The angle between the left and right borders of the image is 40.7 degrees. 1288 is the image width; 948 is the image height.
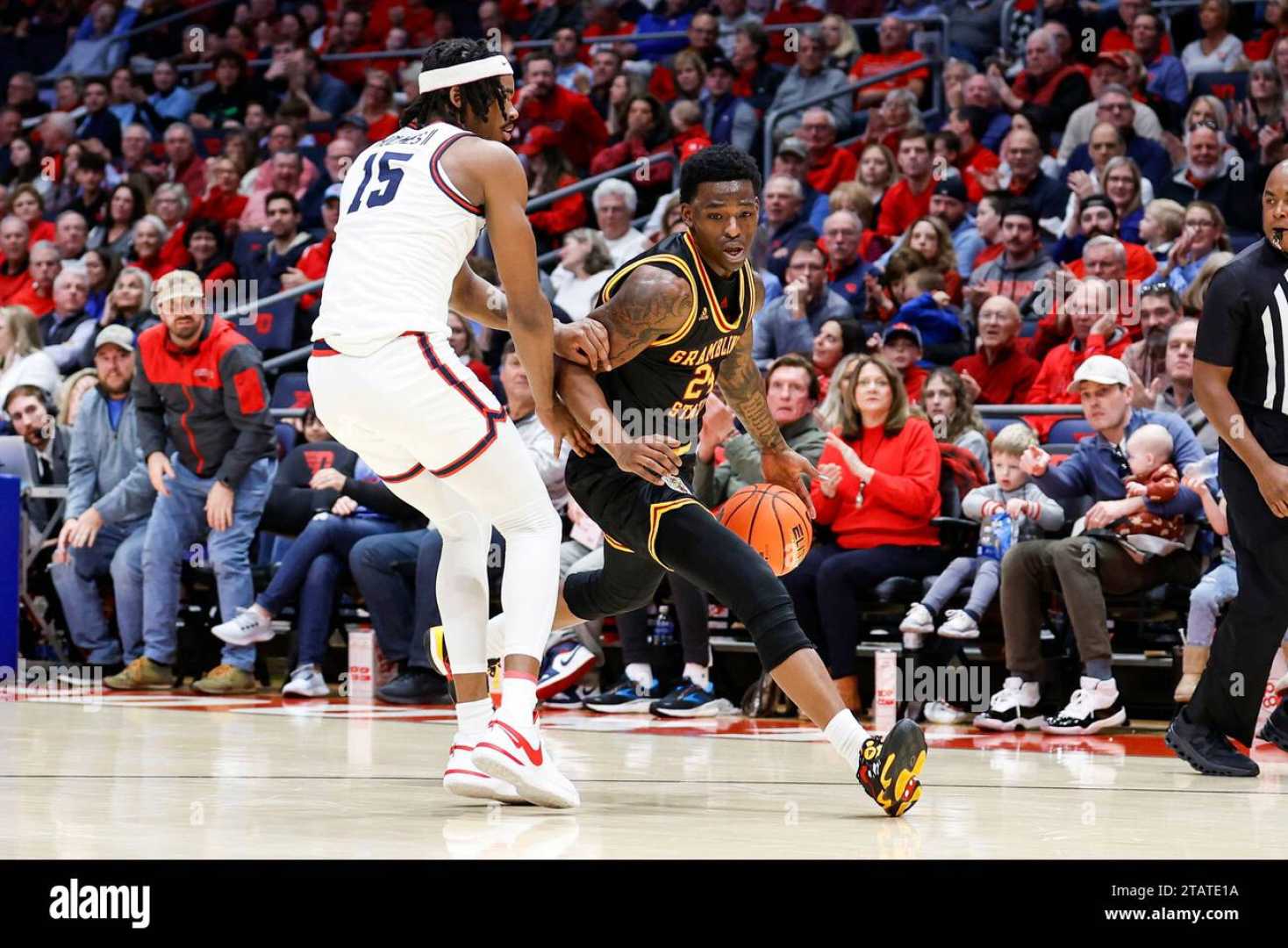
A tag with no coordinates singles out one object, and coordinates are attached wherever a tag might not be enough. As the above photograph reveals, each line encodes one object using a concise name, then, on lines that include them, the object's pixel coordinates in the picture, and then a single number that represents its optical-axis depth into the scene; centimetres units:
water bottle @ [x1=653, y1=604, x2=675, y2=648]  818
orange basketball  500
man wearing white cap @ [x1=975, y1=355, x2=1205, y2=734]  697
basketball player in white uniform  438
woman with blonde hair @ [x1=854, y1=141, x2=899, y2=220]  1087
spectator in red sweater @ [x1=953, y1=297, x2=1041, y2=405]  855
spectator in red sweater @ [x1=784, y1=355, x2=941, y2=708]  747
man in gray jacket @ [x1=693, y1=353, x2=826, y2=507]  781
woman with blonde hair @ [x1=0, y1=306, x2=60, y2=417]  1089
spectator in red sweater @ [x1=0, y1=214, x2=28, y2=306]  1311
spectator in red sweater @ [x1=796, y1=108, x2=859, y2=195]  1148
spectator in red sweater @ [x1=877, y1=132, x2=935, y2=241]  1062
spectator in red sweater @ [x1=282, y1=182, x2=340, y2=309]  1162
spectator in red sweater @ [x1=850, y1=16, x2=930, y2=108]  1221
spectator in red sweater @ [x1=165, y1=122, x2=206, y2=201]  1457
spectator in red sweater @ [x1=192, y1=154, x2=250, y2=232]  1354
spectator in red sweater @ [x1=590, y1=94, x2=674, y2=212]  1208
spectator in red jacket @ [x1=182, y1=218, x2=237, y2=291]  1223
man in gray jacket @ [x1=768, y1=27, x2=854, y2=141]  1204
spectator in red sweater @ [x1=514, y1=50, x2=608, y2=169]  1289
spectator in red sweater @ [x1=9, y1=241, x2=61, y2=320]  1280
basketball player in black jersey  439
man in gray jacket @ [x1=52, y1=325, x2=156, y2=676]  936
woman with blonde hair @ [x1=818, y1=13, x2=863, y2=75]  1243
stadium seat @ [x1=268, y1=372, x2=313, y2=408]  1049
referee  531
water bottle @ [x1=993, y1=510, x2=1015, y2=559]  736
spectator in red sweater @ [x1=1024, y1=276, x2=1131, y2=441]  835
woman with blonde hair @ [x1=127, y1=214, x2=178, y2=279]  1280
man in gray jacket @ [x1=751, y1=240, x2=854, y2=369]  926
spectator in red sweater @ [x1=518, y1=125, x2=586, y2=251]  1211
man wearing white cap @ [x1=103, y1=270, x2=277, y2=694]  879
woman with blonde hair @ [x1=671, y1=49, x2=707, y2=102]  1269
